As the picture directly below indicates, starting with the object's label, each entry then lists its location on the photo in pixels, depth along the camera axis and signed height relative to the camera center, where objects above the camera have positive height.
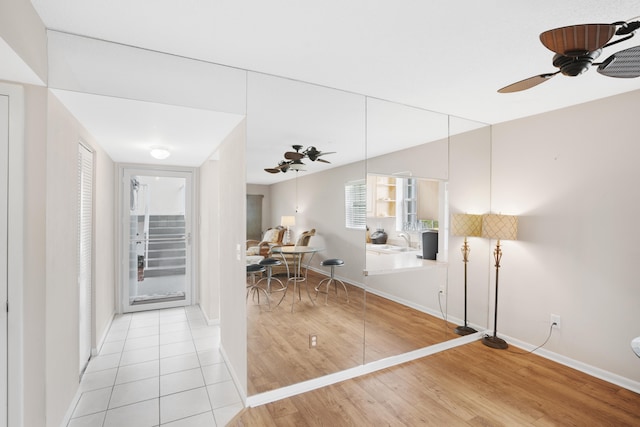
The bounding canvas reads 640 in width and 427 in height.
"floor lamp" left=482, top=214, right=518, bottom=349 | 3.20 -0.20
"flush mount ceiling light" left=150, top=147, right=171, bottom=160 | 3.29 +0.63
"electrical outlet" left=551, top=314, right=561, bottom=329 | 3.05 -1.05
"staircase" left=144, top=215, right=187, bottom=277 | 4.54 -0.52
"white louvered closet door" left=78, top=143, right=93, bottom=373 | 2.68 -0.29
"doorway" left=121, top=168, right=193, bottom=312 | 4.40 -0.40
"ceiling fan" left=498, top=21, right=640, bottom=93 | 1.28 +0.74
